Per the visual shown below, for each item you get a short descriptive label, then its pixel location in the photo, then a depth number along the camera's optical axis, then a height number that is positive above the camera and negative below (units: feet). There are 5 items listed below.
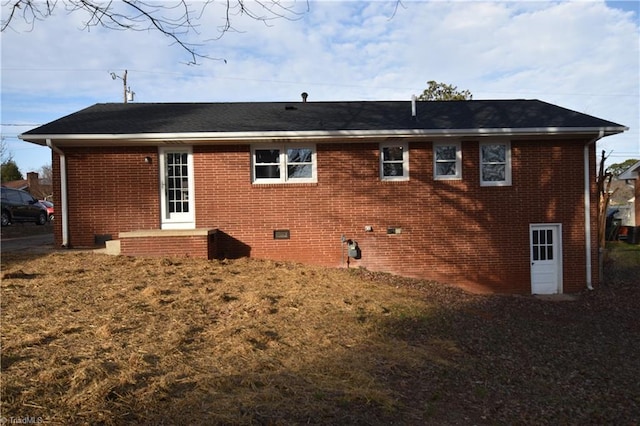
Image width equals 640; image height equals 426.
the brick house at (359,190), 38.81 +1.45
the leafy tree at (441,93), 99.09 +24.27
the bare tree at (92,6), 13.73 +6.20
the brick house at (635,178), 78.95 +3.97
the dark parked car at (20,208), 60.39 +0.49
